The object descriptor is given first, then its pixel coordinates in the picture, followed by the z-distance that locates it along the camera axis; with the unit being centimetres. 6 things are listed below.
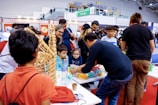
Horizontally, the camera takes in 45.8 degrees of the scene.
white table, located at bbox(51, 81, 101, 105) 145
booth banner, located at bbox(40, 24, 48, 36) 813
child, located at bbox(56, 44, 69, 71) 204
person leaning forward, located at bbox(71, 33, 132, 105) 184
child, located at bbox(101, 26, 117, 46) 314
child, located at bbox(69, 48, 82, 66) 284
